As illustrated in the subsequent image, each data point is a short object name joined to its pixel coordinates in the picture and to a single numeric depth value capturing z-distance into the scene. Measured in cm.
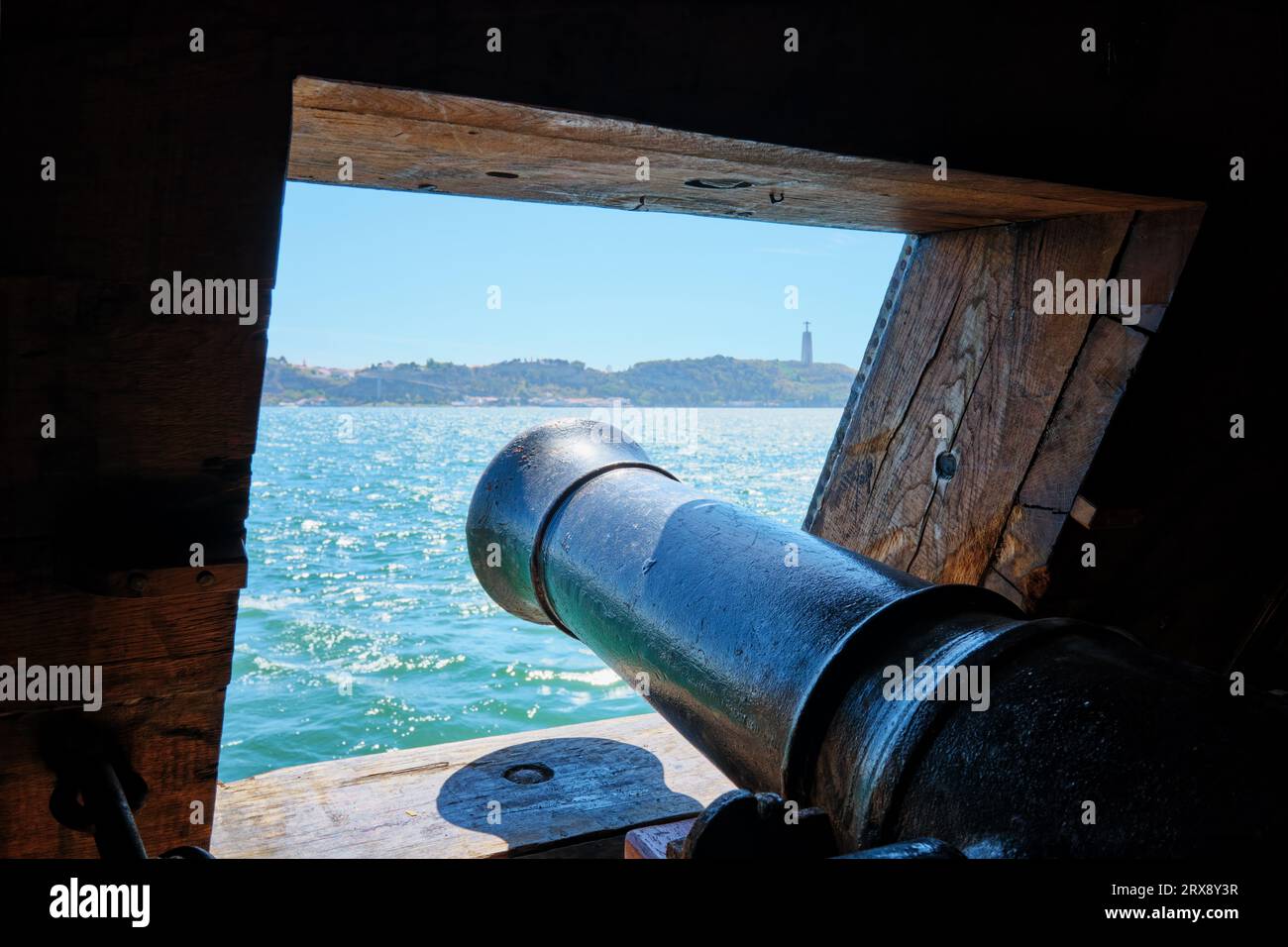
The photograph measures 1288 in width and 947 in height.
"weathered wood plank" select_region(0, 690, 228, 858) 169
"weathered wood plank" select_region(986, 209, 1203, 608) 227
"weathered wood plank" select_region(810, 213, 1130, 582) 259
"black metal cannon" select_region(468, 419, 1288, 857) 112
